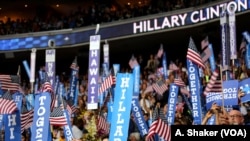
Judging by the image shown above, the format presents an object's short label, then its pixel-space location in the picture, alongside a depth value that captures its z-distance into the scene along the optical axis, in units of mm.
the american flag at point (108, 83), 11602
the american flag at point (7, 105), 8539
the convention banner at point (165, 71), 16159
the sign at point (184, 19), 18234
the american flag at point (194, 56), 10458
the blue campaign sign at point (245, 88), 9156
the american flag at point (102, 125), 10312
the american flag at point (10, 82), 9992
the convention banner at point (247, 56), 13711
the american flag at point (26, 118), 9258
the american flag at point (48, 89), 8988
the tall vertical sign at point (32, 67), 13080
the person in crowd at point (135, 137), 9744
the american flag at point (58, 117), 9734
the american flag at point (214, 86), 9887
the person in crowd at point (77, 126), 11936
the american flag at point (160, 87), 14078
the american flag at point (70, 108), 11080
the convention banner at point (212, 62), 14223
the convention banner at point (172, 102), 10367
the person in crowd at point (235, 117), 6887
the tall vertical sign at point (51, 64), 12172
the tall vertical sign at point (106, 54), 13728
